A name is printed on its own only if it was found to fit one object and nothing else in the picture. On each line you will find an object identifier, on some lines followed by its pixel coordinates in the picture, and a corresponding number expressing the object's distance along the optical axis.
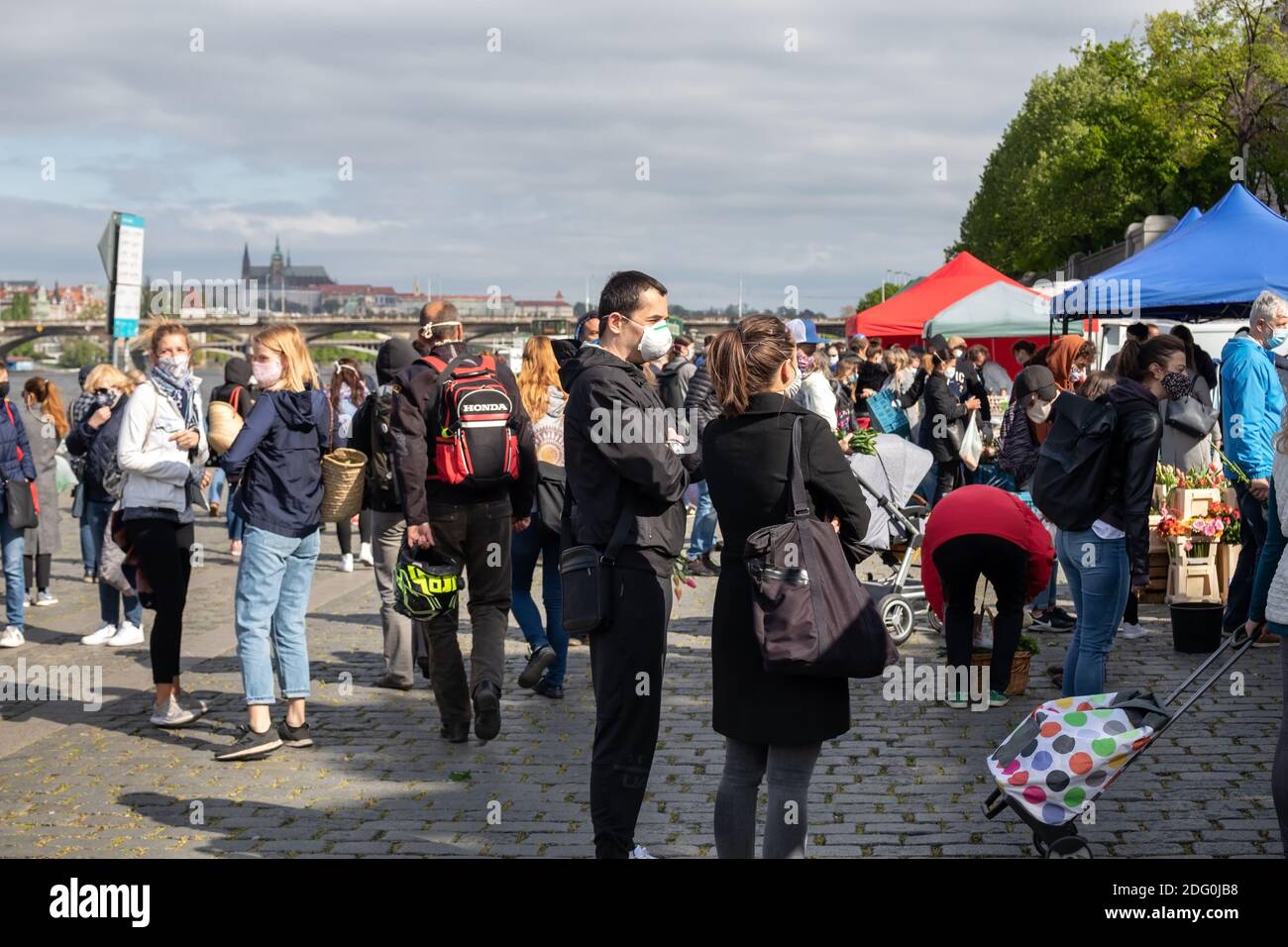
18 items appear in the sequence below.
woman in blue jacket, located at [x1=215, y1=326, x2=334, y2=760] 6.39
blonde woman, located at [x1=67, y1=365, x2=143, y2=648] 9.16
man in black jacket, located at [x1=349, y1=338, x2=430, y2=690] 6.97
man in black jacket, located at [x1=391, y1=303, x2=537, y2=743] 6.35
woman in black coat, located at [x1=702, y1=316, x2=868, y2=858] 4.01
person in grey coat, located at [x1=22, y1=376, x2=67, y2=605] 10.59
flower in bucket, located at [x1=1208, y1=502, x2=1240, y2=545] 9.60
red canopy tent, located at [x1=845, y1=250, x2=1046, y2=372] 23.75
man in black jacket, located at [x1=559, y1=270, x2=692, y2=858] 4.41
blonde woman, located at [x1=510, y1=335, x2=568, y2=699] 7.57
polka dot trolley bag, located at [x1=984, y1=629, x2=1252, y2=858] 4.69
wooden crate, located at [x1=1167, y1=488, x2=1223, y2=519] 9.62
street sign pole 11.43
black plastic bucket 8.21
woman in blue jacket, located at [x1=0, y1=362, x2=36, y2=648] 9.46
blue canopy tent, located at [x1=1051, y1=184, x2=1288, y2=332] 12.49
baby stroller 8.95
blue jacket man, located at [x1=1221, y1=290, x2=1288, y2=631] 7.63
